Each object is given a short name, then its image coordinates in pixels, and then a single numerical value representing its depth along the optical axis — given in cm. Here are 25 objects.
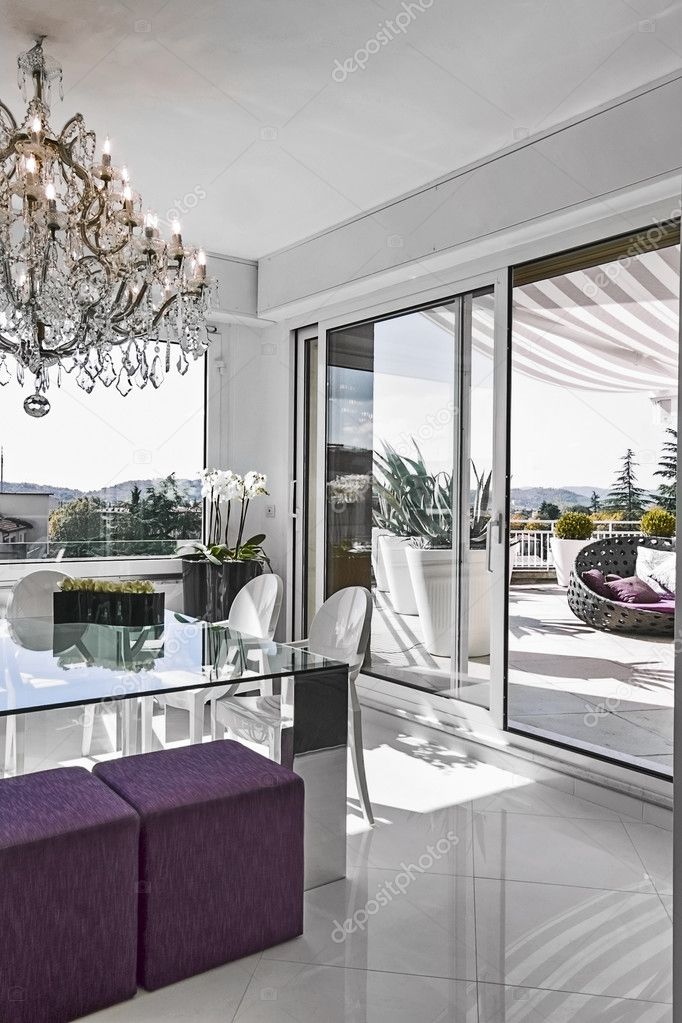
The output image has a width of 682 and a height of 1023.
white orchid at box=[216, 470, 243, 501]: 488
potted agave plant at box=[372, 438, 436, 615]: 436
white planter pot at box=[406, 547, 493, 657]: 401
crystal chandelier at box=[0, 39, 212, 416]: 250
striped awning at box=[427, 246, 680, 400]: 318
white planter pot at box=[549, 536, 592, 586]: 353
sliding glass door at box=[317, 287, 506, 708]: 397
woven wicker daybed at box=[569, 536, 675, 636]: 326
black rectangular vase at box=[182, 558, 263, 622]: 480
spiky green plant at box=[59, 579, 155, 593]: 302
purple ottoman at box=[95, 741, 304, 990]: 200
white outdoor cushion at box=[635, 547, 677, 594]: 325
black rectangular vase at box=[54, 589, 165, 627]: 302
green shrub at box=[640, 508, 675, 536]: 315
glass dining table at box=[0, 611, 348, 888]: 224
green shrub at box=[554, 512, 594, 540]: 346
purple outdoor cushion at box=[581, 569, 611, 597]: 343
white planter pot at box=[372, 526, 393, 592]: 460
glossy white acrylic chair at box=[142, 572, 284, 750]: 320
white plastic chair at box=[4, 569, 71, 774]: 292
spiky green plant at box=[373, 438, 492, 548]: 399
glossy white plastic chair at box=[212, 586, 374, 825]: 286
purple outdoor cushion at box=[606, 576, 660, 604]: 332
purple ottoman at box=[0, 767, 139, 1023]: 178
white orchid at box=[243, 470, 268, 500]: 486
